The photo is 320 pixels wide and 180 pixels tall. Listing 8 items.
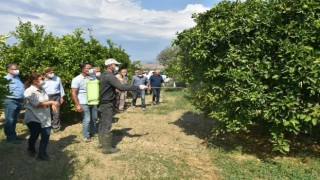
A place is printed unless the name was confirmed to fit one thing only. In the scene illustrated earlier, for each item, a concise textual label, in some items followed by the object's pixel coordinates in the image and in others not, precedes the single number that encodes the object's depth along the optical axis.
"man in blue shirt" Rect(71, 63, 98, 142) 5.64
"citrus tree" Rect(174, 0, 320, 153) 4.31
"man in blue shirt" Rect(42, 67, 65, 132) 5.92
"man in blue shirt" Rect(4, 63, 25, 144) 5.24
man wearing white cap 4.96
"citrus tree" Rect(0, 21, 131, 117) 6.71
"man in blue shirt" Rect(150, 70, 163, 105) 11.21
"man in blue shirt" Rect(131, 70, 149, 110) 10.06
